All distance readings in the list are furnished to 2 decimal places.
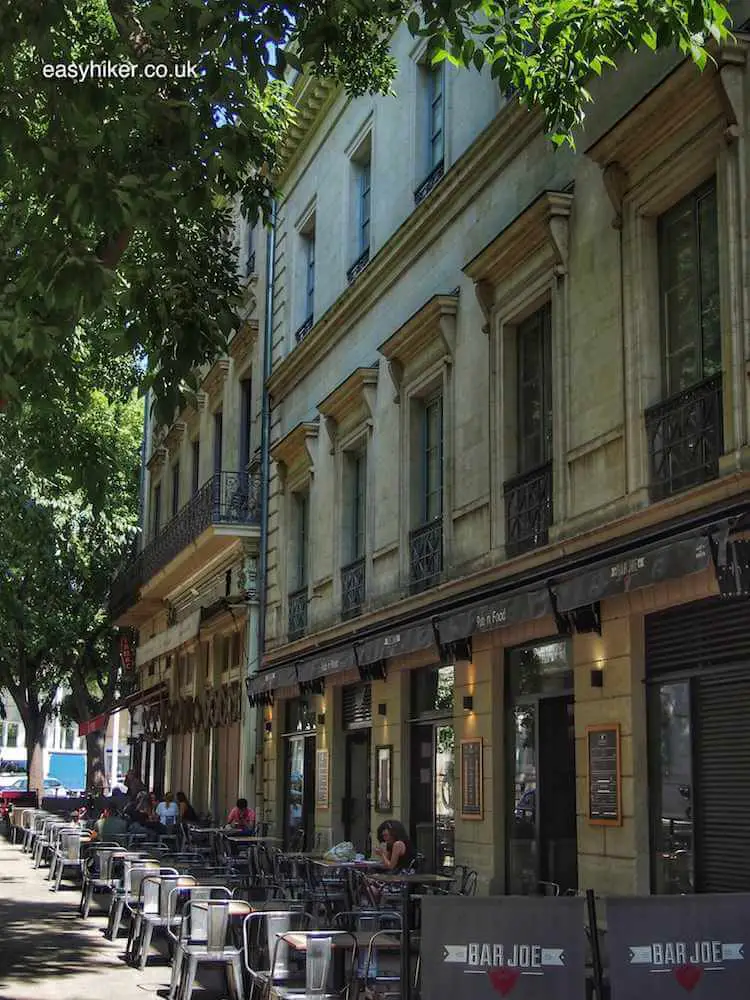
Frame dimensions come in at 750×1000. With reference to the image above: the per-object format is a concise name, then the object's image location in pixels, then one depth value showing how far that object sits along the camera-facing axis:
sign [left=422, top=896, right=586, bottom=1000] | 6.62
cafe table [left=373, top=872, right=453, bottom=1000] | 8.62
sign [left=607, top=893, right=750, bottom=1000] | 6.60
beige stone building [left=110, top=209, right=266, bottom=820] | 24.91
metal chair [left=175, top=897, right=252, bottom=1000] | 10.27
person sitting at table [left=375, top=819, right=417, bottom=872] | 13.69
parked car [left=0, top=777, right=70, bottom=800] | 39.41
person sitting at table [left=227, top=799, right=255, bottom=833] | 21.78
